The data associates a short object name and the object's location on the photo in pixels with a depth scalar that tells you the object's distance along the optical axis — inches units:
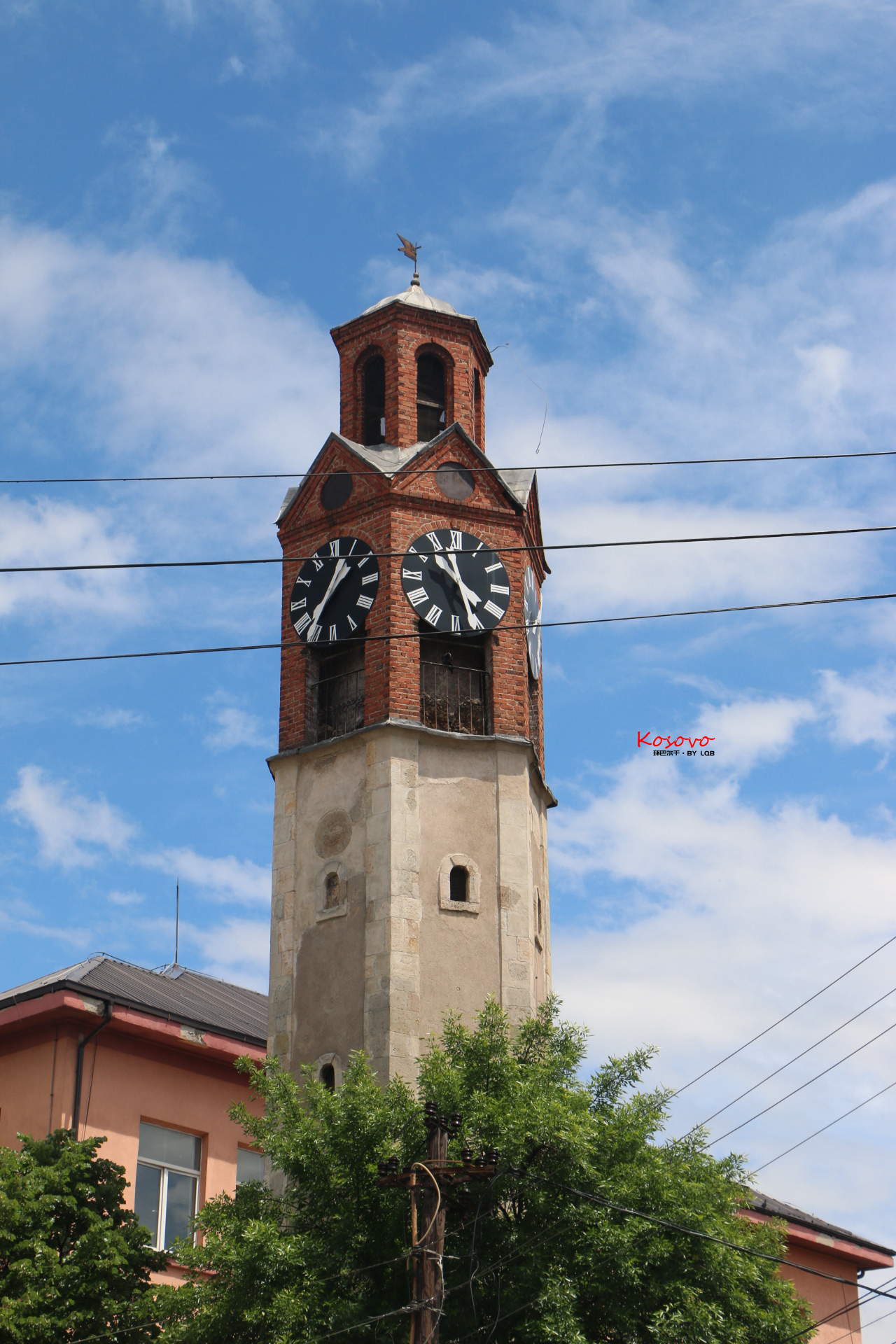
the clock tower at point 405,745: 1157.7
